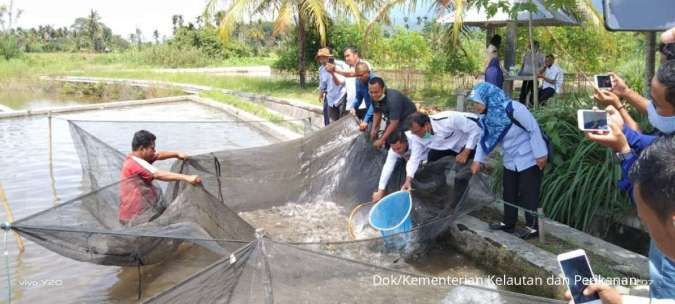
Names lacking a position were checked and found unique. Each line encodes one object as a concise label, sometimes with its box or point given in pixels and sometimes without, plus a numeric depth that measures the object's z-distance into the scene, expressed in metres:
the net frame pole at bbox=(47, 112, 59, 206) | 6.57
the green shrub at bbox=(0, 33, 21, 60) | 29.61
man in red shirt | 4.20
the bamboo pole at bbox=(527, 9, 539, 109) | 4.99
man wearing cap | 6.93
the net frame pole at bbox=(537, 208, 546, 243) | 3.81
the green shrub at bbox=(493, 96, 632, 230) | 4.27
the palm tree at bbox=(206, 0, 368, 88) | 14.05
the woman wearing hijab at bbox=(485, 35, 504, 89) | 6.79
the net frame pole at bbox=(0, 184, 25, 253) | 5.02
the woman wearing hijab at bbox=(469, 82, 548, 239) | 3.87
